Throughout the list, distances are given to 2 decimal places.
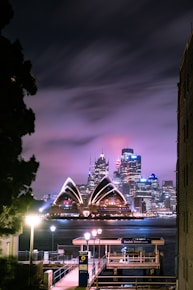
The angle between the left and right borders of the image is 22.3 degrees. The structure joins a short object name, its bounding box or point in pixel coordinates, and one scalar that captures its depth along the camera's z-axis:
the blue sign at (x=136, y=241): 53.25
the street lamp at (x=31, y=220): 24.59
